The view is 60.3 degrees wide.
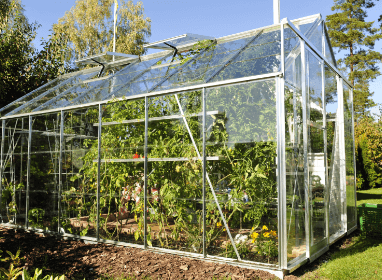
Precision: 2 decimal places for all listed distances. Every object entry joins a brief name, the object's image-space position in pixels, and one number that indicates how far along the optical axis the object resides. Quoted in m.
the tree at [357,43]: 20.45
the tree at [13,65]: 10.01
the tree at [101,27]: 16.77
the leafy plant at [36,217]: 6.24
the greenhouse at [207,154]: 3.91
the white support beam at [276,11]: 5.42
